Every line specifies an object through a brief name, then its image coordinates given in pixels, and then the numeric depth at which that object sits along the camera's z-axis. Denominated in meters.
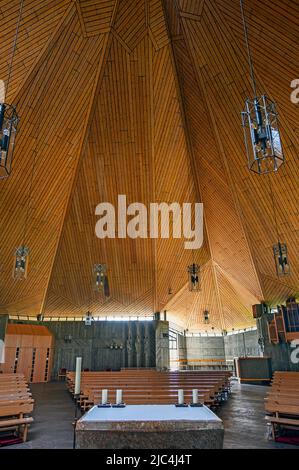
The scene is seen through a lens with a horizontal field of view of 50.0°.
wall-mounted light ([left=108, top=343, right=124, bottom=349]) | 20.81
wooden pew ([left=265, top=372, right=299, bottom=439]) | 6.02
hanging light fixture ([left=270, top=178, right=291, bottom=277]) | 10.52
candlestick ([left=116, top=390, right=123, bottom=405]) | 3.74
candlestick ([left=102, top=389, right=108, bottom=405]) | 3.73
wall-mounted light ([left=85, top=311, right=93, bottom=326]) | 20.03
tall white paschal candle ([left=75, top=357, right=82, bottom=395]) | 3.38
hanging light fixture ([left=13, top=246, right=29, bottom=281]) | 10.48
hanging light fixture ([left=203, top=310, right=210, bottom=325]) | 21.16
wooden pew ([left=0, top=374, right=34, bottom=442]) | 6.00
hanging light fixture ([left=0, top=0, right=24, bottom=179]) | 5.03
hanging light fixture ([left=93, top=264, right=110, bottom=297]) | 13.84
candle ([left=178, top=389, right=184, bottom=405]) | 3.69
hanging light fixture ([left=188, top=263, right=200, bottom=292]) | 13.82
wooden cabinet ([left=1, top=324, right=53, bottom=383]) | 18.39
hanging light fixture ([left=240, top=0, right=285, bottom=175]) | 4.87
